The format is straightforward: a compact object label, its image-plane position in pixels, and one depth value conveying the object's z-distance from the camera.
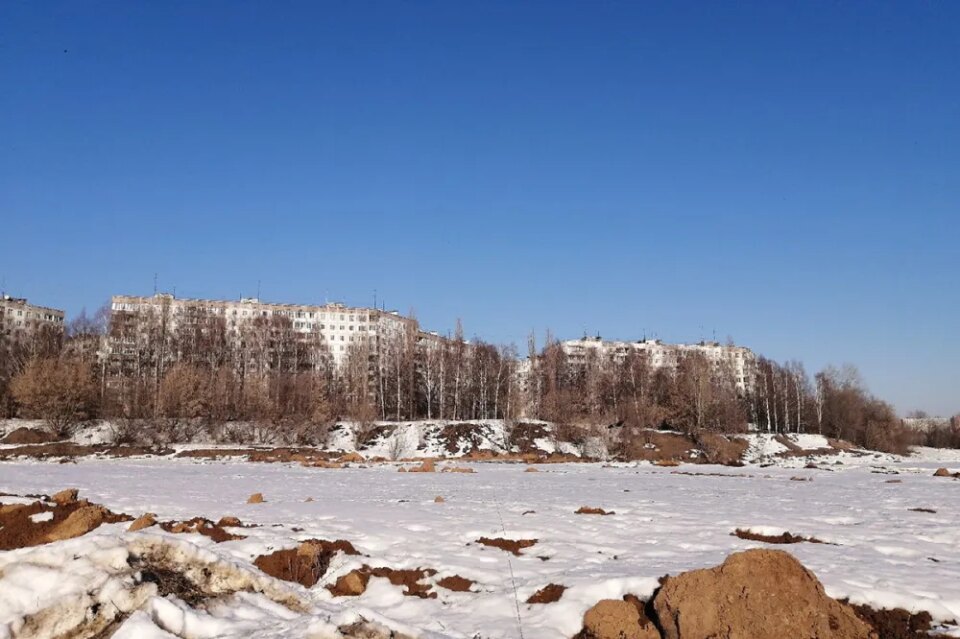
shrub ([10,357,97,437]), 57.69
